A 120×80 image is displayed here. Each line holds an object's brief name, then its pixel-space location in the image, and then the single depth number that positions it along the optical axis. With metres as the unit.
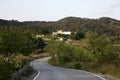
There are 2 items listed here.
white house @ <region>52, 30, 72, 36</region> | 191.60
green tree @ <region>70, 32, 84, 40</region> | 150.75
